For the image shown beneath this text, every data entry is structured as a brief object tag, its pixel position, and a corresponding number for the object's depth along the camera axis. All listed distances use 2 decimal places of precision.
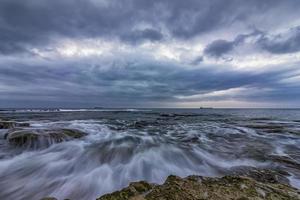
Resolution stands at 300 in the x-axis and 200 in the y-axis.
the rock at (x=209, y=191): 2.85
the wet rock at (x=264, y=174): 4.48
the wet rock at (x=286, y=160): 5.82
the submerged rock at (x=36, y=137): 8.10
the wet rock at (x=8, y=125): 12.80
